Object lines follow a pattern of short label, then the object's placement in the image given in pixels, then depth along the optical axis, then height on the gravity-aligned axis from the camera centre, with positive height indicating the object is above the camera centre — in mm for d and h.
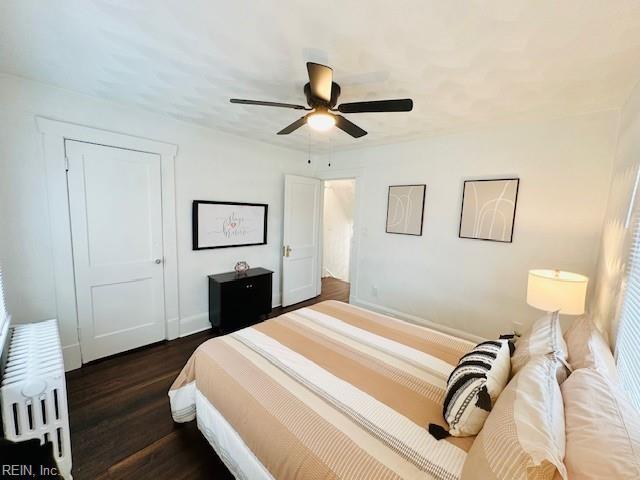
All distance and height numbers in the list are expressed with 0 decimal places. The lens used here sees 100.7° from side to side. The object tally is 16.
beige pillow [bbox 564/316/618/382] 1130 -597
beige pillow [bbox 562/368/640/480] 652 -591
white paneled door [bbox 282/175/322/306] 3957 -401
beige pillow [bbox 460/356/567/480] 686 -628
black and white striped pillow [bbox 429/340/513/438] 1074 -729
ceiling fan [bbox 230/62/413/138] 1511 +711
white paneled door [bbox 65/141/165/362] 2352 -374
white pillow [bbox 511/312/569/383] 1209 -620
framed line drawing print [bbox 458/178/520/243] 2641 +115
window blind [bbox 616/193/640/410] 1092 -459
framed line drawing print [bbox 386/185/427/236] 3266 +103
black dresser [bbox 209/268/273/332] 3113 -1070
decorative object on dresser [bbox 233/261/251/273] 3498 -739
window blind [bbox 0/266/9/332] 1697 -743
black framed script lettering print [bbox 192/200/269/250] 3105 -168
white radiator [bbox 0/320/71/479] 1321 -996
